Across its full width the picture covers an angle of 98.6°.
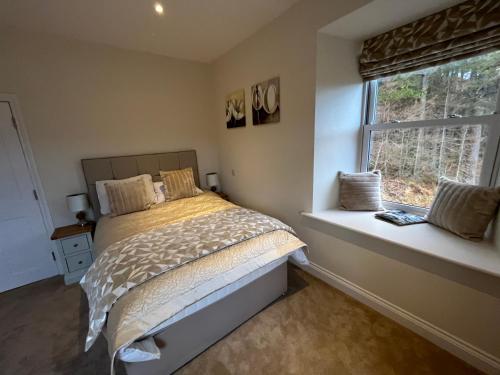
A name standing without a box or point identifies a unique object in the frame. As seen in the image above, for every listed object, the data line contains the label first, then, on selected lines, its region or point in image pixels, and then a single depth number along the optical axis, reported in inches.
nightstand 86.7
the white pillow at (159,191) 104.6
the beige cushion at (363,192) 81.2
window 58.9
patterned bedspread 47.2
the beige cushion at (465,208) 54.7
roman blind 53.0
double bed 43.9
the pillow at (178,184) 105.7
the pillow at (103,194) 93.9
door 82.7
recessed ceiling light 69.6
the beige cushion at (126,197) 90.7
